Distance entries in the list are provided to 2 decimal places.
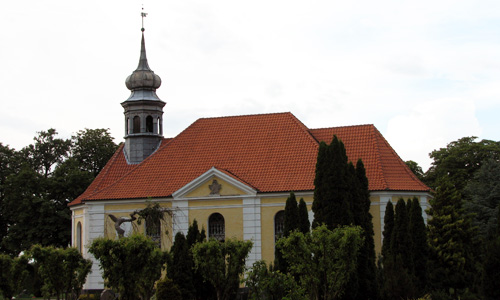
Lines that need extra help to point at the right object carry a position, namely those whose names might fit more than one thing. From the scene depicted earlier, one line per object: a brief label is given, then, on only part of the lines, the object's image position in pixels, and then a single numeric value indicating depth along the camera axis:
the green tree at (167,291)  32.25
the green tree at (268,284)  29.71
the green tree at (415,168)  63.69
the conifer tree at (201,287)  34.72
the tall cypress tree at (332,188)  33.78
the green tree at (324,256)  28.08
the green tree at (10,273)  37.34
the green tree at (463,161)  58.59
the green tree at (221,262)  32.09
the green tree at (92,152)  58.91
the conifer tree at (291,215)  35.38
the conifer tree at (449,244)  36.31
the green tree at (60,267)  34.47
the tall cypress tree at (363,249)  32.78
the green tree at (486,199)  46.91
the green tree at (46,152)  58.72
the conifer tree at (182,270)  33.94
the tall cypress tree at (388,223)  36.12
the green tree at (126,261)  29.31
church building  41.72
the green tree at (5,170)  55.91
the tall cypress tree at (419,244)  35.12
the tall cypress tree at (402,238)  34.50
